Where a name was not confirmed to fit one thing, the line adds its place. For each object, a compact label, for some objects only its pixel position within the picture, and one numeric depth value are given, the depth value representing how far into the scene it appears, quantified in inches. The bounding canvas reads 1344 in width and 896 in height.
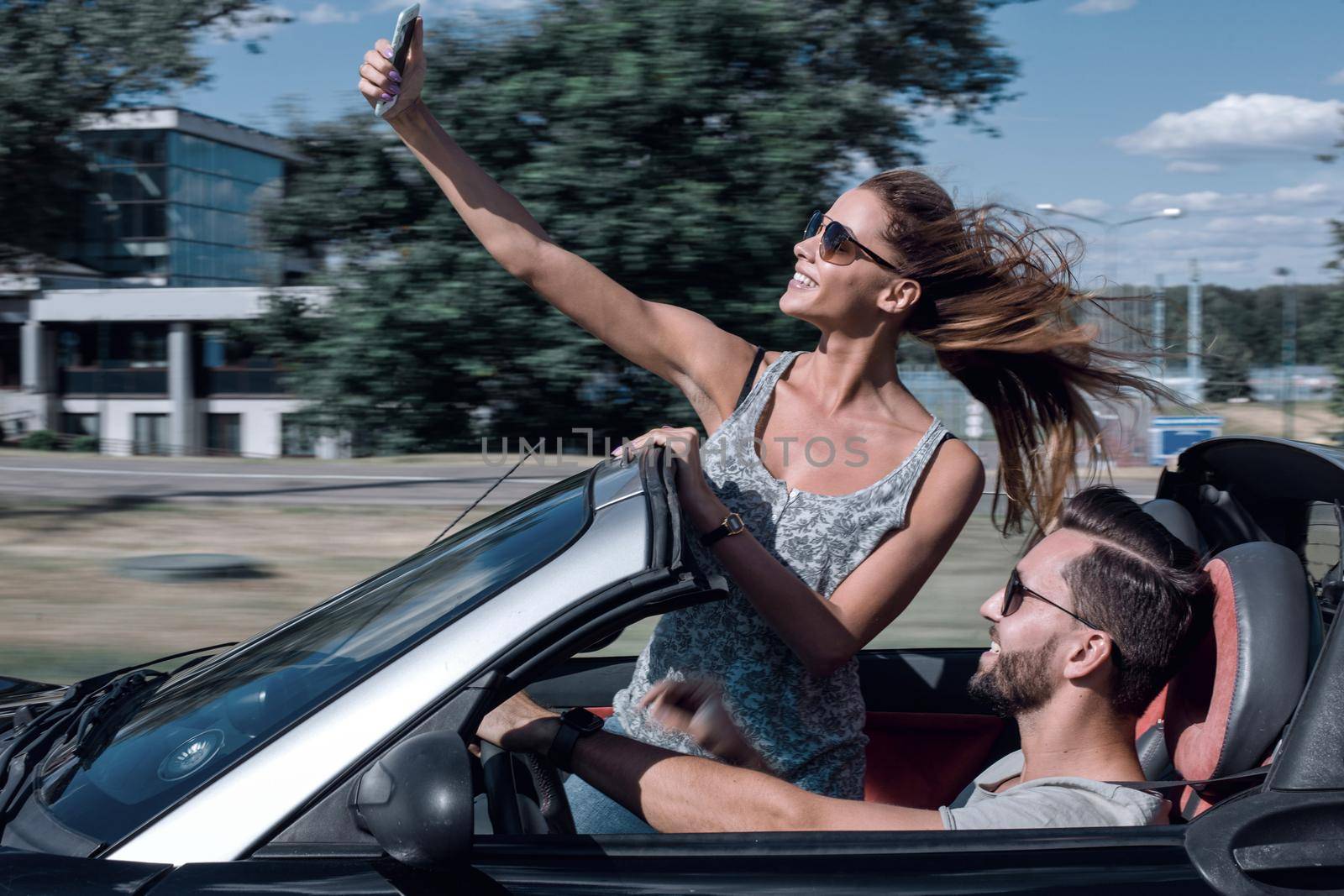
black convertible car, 59.6
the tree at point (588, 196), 335.6
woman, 85.2
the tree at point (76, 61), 444.8
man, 70.5
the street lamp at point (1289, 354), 519.2
